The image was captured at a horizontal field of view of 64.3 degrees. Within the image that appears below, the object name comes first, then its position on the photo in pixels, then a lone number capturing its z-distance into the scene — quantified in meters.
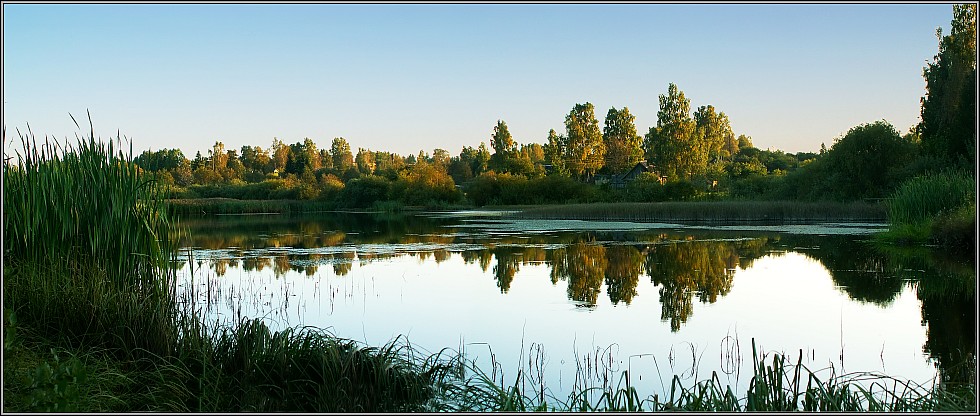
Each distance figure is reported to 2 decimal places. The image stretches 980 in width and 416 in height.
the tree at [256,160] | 94.86
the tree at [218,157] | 82.62
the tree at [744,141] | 116.12
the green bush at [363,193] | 56.62
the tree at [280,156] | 95.68
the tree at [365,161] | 98.69
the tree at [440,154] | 125.22
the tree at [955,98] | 26.62
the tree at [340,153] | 107.82
